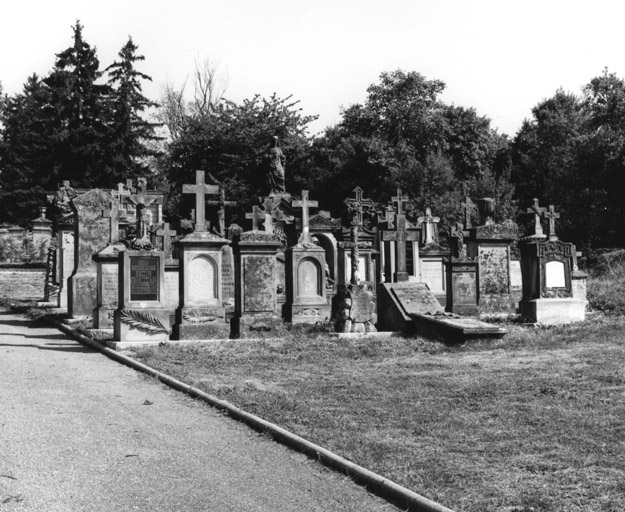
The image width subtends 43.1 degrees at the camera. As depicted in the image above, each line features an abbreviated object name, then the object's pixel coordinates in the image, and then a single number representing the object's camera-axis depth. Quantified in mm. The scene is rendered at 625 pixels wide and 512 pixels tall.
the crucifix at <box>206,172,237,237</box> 26703
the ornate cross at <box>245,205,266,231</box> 18625
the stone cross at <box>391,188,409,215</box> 22850
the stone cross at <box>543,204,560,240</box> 21033
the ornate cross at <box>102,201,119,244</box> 21469
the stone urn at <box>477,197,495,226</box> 20284
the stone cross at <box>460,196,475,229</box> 26203
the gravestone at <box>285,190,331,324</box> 17344
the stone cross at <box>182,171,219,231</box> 16250
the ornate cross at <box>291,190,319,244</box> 18609
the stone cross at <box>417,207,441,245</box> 27719
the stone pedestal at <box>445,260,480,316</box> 20797
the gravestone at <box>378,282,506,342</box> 13570
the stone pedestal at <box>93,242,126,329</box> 18391
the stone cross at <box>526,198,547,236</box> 21359
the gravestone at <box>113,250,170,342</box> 14844
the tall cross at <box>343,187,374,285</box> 15805
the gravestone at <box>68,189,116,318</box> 21062
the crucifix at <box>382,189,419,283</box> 16969
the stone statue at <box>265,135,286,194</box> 36406
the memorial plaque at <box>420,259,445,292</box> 24438
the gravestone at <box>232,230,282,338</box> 16219
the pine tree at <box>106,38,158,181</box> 49656
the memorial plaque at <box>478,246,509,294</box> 20656
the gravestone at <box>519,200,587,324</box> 17328
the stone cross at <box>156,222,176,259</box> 22953
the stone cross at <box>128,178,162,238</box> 15805
